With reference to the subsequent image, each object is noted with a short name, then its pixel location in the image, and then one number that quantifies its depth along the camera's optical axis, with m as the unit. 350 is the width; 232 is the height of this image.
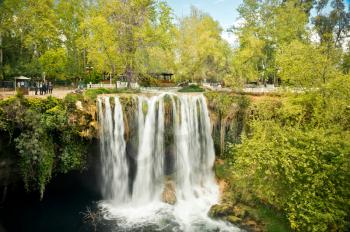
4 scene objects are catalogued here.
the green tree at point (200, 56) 39.12
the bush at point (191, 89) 33.66
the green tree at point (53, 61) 35.44
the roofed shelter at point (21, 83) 29.88
